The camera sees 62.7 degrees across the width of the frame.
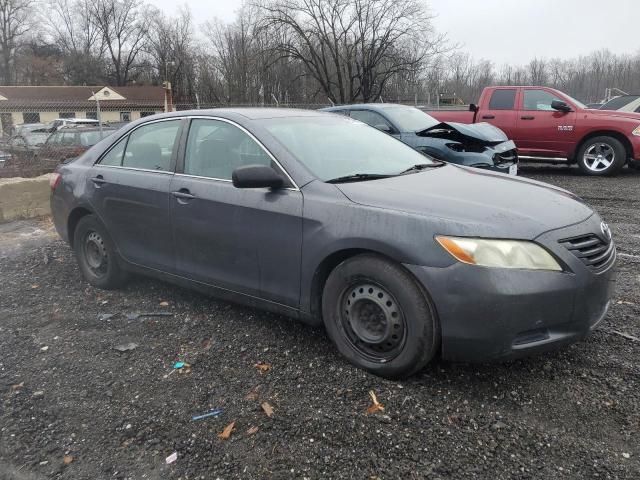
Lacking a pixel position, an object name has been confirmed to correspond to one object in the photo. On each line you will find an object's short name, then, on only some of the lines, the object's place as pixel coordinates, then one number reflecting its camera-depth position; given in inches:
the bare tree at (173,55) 2228.1
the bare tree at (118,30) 2950.3
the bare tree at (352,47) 1550.2
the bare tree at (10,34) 2684.5
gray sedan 103.1
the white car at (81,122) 892.3
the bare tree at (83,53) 2790.4
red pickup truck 396.2
